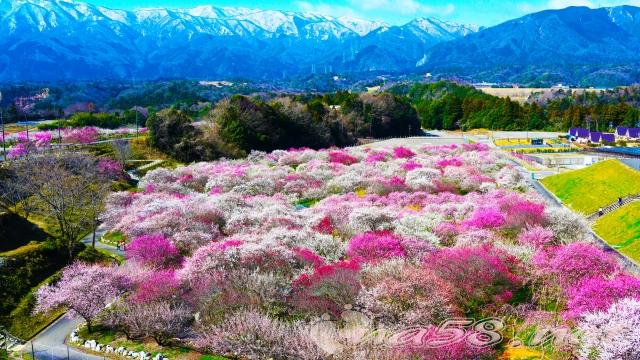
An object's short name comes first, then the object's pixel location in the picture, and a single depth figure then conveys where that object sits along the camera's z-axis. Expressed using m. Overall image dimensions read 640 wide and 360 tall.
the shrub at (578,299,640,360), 15.37
